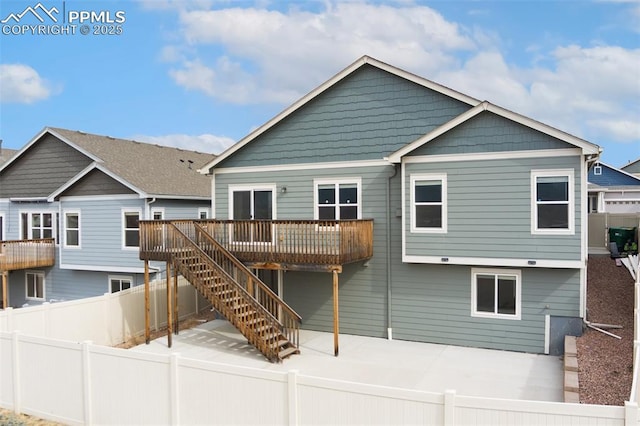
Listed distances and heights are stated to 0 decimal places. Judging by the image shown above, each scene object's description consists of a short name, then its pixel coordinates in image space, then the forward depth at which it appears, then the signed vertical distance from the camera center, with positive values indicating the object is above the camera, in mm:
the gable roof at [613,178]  34938 +1501
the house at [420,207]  11977 -185
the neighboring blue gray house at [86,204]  18688 -78
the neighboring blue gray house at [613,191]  28234 +484
